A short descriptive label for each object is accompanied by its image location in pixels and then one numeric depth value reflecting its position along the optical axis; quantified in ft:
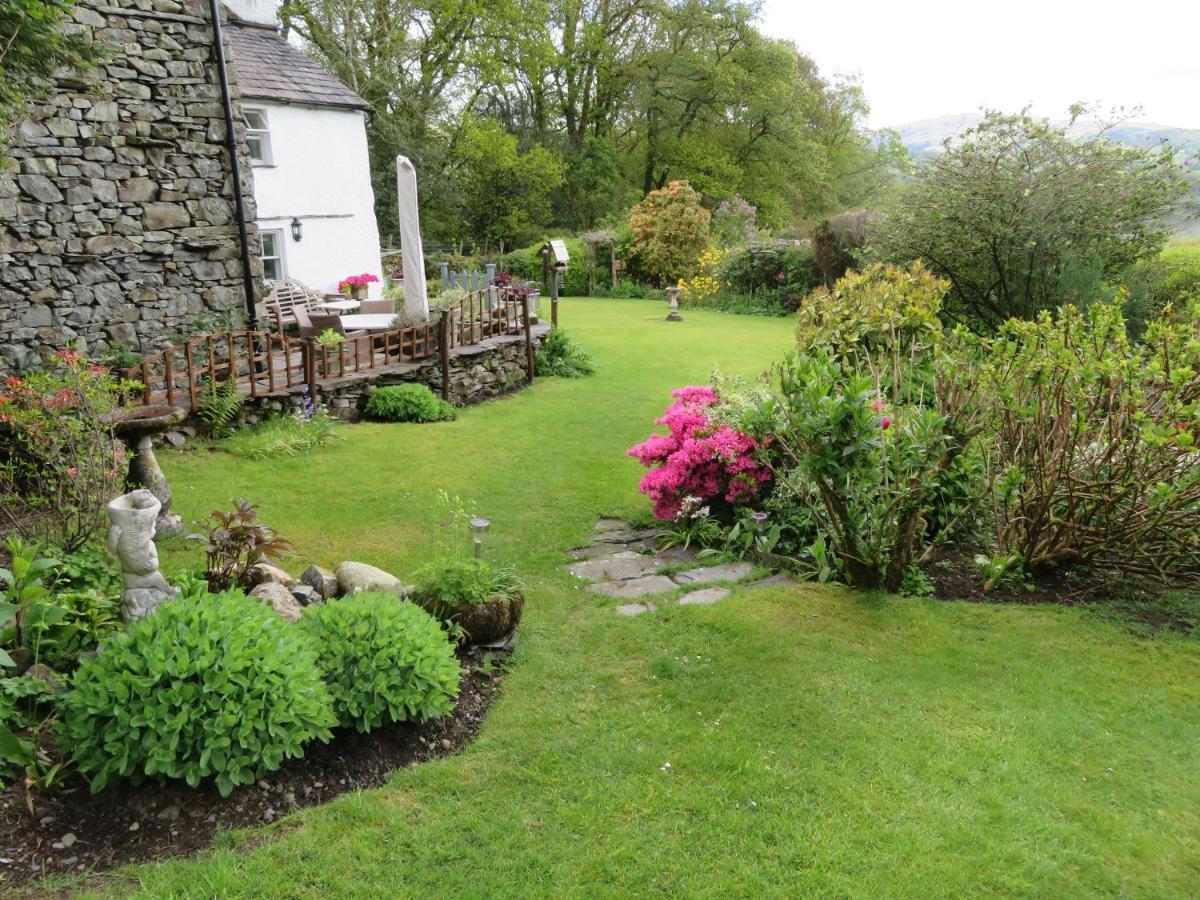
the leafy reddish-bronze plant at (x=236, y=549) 15.60
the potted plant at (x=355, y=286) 60.18
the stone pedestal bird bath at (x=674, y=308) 69.41
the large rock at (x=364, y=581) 16.16
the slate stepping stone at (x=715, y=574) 19.56
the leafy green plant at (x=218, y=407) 28.58
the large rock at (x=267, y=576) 15.89
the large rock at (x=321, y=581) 16.47
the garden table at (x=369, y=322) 44.83
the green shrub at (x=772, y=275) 74.23
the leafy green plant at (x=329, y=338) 34.27
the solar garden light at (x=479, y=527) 16.07
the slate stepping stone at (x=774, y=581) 19.04
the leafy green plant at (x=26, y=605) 11.58
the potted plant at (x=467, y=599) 15.35
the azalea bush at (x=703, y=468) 22.25
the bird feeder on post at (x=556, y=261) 52.37
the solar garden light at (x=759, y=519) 21.54
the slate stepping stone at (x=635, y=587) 18.78
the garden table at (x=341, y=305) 51.28
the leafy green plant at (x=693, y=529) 21.99
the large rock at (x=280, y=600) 14.47
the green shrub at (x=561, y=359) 46.37
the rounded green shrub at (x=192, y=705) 10.53
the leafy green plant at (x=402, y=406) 35.04
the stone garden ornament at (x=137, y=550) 12.51
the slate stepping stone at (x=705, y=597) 18.10
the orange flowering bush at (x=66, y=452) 16.90
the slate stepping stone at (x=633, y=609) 17.65
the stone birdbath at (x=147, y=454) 20.02
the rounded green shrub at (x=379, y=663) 12.21
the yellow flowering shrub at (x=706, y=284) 81.08
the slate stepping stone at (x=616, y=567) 19.97
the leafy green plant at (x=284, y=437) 28.07
